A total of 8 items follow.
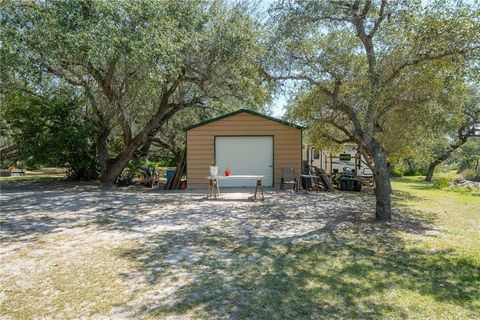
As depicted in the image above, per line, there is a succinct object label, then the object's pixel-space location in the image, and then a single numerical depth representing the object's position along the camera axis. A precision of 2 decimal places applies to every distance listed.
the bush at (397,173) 31.29
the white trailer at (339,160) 18.80
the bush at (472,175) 19.89
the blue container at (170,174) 13.41
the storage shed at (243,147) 12.79
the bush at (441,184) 17.90
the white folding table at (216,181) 9.65
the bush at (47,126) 12.91
